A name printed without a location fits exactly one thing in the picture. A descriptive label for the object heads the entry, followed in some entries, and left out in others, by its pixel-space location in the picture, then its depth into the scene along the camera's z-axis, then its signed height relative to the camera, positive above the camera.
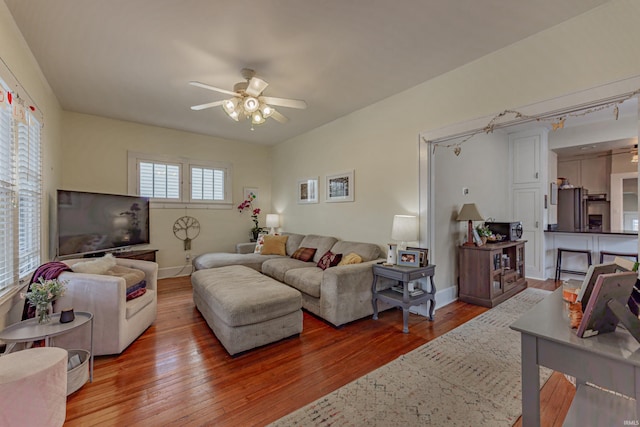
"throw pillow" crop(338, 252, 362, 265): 3.39 -0.60
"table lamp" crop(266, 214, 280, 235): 5.73 -0.16
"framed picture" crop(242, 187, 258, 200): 5.92 +0.49
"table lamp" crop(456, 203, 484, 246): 3.59 -0.04
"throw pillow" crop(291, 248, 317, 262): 4.36 -0.69
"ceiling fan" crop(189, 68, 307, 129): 2.69 +1.16
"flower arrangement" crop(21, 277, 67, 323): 1.81 -0.59
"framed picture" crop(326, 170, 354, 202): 4.22 +0.43
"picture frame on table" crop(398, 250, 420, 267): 2.99 -0.52
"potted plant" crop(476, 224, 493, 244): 3.80 -0.29
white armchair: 2.19 -0.81
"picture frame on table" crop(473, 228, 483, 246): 3.73 -0.37
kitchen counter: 4.21 -0.53
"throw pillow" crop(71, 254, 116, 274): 2.49 -0.52
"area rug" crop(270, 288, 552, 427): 1.62 -1.26
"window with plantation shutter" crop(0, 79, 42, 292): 2.01 +0.17
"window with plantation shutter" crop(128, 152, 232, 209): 4.76 +0.62
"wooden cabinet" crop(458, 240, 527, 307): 3.48 -0.87
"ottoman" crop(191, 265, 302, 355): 2.31 -0.91
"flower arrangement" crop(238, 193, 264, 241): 5.87 +0.04
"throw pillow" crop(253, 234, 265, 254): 5.06 -0.62
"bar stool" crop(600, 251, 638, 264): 4.09 -0.65
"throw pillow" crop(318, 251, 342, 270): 3.57 -0.65
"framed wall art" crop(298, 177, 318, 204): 5.04 +0.45
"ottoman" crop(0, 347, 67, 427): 1.20 -0.85
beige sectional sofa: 2.88 -0.81
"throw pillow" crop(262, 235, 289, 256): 4.96 -0.62
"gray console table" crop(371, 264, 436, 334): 2.81 -0.92
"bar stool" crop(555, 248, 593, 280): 4.52 -0.81
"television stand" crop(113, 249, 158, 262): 4.06 -0.67
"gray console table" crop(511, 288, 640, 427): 0.94 -0.57
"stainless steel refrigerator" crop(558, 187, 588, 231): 5.17 +0.07
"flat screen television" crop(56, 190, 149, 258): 3.30 -0.14
